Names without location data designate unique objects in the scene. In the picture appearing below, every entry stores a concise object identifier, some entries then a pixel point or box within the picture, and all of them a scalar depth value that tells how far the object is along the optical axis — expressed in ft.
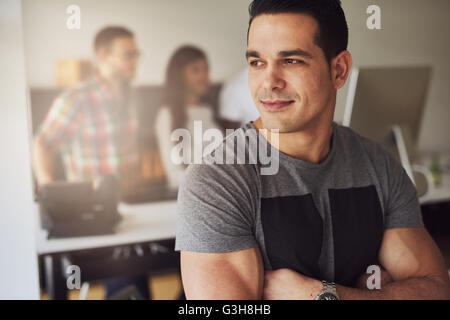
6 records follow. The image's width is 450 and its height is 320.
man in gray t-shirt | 3.10
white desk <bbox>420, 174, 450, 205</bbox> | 5.28
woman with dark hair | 6.06
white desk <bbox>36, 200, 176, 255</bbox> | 4.65
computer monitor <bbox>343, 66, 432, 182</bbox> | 4.34
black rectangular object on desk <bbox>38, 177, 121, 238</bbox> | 4.43
